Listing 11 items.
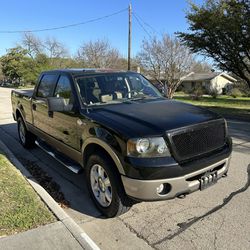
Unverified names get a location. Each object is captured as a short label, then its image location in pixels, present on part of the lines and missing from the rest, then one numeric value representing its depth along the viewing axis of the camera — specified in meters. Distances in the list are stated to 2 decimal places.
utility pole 23.68
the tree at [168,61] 29.58
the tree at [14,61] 67.52
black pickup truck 3.27
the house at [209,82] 55.47
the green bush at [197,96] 29.11
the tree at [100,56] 50.31
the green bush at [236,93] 42.65
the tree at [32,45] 69.94
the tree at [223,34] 13.91
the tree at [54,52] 64.19
